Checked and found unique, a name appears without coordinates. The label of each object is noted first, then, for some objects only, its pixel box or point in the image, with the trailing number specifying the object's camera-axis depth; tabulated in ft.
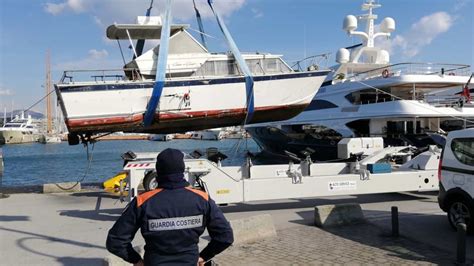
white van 24.03
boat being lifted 37.68
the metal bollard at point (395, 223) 24.06
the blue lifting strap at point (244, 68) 36.29
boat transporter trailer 28.66
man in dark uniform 9.54
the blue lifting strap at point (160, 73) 33.59
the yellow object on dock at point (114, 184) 39.42
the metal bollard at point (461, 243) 18.92
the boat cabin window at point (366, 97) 84.38
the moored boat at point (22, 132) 342.11
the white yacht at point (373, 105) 75.41
